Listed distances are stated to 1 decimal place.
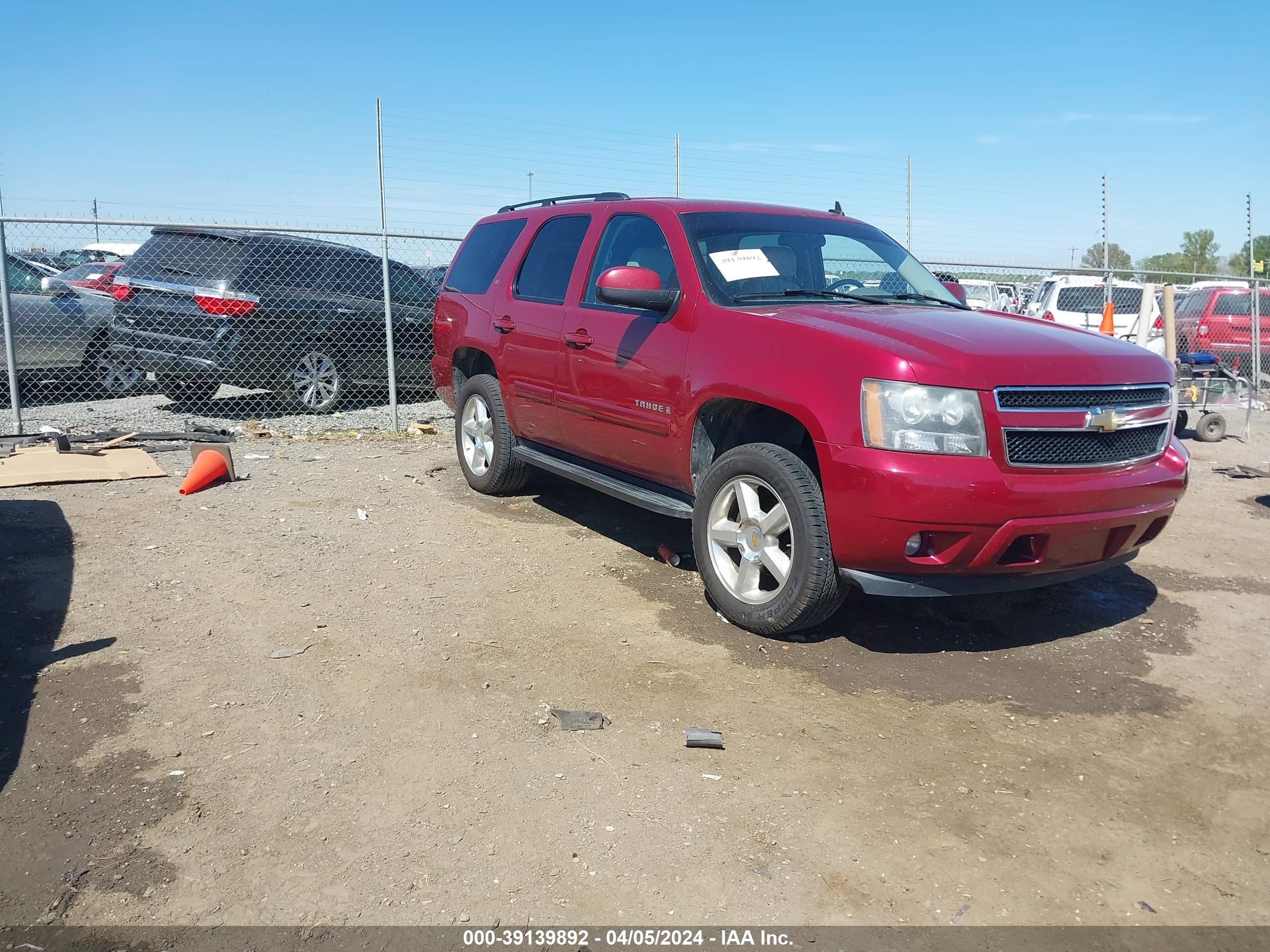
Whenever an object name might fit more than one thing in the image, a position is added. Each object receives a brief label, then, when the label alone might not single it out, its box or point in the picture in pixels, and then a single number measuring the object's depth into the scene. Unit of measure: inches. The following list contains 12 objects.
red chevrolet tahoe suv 151.6
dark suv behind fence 372.5
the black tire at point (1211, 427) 414.3
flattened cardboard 279.3
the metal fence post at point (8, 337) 334.0
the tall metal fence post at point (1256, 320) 489.1
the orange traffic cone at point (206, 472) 277.6
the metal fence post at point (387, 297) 375.9
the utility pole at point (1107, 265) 457.0
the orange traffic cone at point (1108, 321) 422.6
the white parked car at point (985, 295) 739.4
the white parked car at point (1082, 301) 563.2
